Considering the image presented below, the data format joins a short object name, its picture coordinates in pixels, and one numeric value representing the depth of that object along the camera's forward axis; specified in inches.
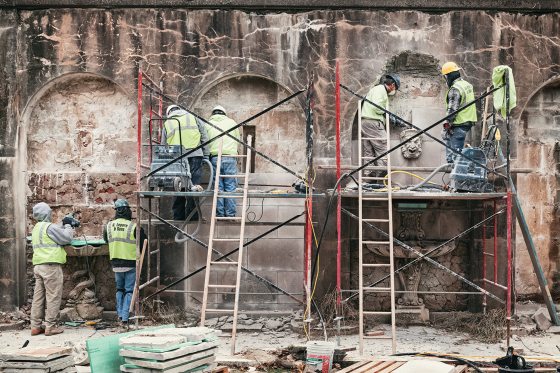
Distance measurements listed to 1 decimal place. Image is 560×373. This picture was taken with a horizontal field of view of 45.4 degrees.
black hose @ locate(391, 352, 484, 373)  299.7
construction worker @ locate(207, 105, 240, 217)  409.1
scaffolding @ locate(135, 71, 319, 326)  381.4
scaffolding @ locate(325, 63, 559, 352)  364.8
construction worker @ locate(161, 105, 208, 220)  397.4
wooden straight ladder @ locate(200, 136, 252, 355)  350.3
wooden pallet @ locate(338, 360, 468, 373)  301.2
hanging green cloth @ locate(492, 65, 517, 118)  372.2
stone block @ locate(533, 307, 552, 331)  406.6
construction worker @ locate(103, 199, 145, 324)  406.9
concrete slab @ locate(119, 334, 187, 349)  274.7
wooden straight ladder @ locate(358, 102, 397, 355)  352.9
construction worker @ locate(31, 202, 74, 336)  405.4
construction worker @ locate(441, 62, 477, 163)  395.2
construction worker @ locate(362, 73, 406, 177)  410.6
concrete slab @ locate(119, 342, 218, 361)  272.7
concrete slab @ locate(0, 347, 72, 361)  283.1
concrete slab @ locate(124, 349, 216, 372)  272.5
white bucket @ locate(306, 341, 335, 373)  312.5
